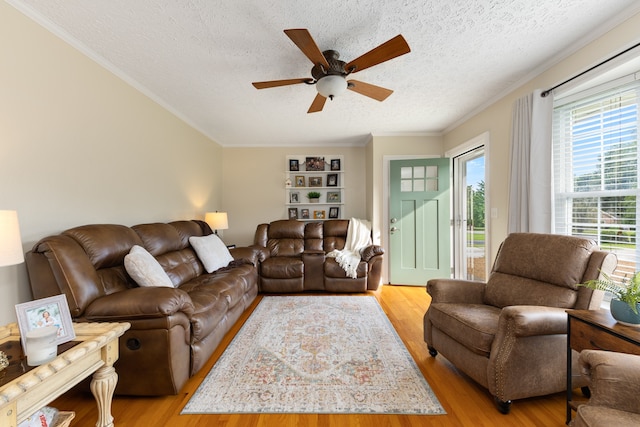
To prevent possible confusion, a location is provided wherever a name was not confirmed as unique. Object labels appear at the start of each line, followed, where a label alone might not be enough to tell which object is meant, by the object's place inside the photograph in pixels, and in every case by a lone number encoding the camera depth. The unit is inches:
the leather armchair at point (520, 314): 58.6
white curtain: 88.3
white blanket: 150.9
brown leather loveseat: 151.2
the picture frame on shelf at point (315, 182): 201.2
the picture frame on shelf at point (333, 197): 202.2
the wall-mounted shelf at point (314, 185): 199.5
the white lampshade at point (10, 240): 45.1
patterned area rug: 63.3
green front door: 162.4
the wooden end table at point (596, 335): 45.8
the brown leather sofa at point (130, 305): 61.4
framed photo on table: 43.2
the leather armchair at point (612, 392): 35.5
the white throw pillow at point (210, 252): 119.1
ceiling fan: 64.4
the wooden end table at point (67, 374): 35.4
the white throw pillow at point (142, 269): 77.2
